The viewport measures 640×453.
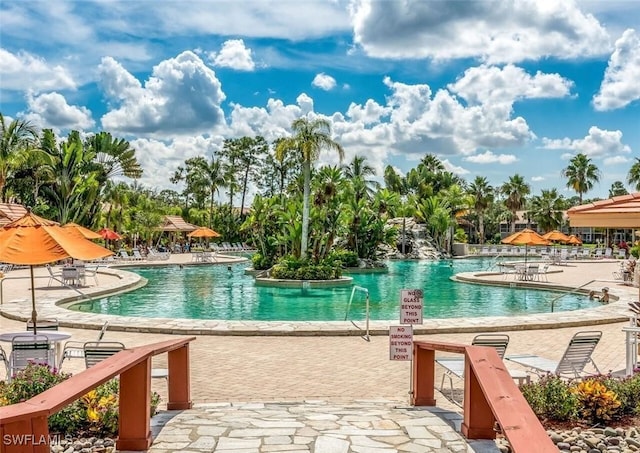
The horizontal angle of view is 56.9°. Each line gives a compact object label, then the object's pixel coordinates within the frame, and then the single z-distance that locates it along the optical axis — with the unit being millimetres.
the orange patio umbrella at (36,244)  7934
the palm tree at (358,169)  51969
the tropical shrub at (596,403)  5758
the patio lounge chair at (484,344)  7113
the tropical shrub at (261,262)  30344
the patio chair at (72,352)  8198
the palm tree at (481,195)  63531
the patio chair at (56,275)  21156
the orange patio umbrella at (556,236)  34644
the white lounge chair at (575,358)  7410
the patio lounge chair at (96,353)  6953
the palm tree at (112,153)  42969
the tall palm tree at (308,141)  25172
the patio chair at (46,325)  9898
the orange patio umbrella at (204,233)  40625
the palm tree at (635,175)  52219
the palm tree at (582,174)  64875
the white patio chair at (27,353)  7191
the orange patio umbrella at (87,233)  14672
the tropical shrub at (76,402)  5156
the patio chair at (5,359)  7219
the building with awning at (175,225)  50094
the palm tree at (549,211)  60031
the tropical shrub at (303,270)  26109
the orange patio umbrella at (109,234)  35150
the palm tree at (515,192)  67812
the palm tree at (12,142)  33625
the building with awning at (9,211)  24039
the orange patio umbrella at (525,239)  26766
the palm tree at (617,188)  87188
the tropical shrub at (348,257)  33656
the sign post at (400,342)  7246
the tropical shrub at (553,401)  5730
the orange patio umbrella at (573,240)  40919
